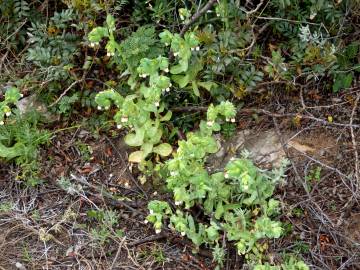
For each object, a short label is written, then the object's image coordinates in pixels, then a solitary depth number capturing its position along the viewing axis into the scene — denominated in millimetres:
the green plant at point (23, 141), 3662
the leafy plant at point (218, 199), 2992
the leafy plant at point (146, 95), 3336
